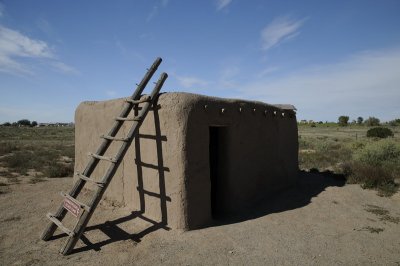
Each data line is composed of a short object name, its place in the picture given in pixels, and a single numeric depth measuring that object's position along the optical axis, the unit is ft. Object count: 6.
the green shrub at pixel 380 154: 42.63
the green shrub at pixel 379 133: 92.02
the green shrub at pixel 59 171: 35.68
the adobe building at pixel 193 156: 17.67
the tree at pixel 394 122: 179.31
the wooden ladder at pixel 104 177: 15.38
